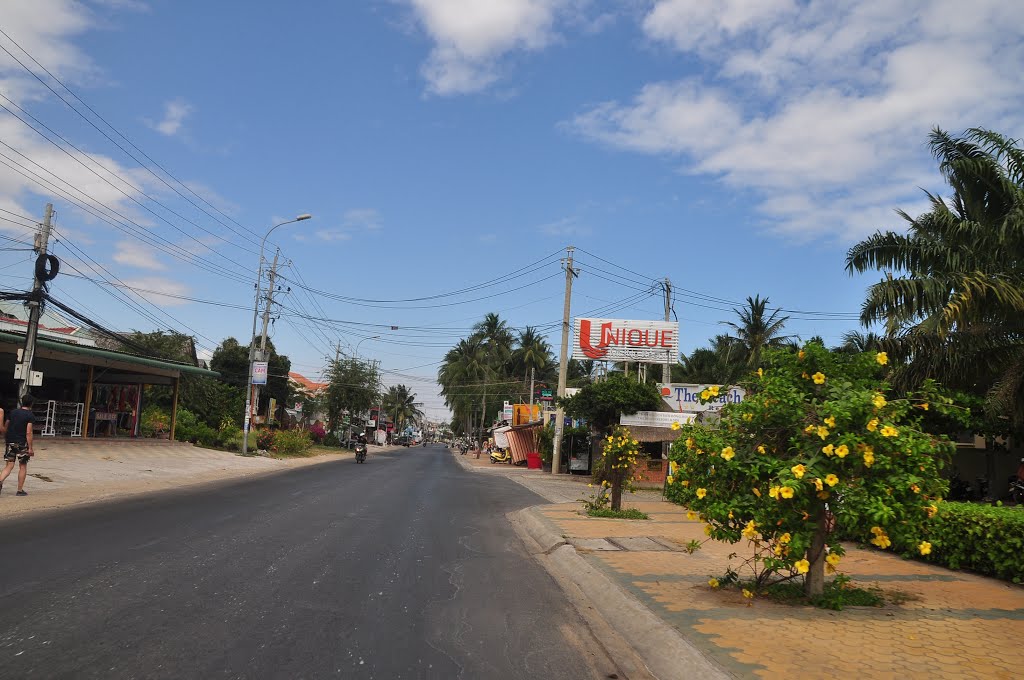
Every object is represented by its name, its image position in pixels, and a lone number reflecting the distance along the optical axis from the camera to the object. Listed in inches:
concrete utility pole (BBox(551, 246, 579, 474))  1476.4
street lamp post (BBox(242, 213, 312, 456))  1352.4
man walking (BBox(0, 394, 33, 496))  508.7
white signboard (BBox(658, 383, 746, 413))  1311.5
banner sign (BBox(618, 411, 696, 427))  1207.6
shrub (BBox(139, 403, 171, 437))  1409.9
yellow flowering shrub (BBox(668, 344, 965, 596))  250.1
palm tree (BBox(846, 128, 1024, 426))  506.3
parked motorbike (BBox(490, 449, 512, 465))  2280.3
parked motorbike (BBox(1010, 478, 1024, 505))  593.6
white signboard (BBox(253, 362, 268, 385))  1417.3
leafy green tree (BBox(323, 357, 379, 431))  2438.5
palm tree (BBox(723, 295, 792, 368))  1920.2
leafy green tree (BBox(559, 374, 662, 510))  1205.7
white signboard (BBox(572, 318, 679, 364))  1489.9
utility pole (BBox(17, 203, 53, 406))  698.8
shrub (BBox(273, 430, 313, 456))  1636.3
